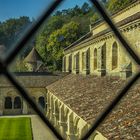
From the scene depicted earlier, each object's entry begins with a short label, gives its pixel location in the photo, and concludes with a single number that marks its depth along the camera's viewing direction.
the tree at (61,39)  54.53
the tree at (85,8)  89.26
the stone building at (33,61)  53.09
